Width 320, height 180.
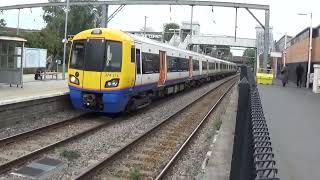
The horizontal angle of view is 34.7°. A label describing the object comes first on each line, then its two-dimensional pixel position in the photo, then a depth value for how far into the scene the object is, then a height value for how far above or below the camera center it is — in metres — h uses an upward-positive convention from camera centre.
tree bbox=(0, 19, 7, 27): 80.41 +7.05
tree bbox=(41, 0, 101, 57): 72.19 +6.60
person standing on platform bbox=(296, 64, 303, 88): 34.00 -0.20
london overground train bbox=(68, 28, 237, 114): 14.88 -0.08
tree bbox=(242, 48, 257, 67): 120.50 +3.91
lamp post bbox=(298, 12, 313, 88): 31.92 +0.90
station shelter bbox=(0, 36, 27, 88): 19.77 +0.09
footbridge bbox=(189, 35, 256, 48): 74.31 +4.25
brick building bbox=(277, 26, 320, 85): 35.03 +1.61
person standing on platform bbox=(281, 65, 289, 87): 36.31 -0.41
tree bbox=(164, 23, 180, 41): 94.16 +8.61
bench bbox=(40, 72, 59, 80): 28.95 -0.41
